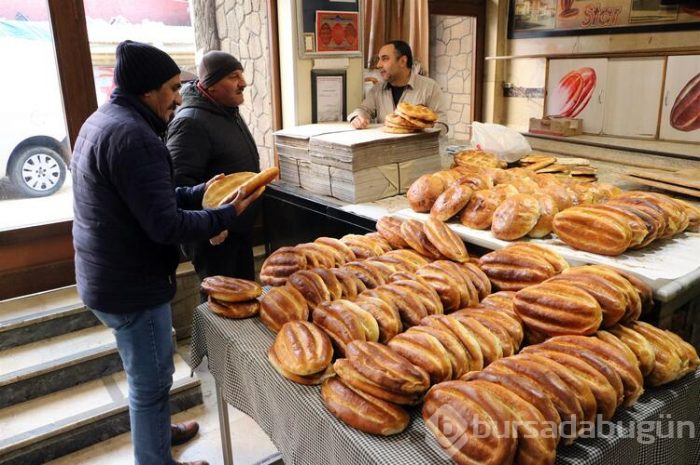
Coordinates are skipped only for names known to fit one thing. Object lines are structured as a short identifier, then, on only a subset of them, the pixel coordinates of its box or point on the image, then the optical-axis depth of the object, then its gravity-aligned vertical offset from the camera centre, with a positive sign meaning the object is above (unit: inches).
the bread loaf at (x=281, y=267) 74.8 -25.1
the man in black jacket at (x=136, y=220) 72.2 -18.5
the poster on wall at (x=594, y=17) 206.2 +27.2
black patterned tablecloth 46.5 -32.7
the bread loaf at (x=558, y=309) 54.6 -23.8
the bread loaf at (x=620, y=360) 50.1 -26.7
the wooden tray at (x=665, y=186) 96.0 -19.8
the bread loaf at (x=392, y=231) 84.1 -23.1
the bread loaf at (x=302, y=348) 54.9 -27.7
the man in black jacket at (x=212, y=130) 107.7 -8.3
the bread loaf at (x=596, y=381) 47.8 -27.0
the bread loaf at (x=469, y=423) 41.5 -27.6
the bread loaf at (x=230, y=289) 71.0 -26.8
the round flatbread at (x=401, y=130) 110.4 -9.2
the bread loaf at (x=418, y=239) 77.3 -22.7
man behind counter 152.3 -0.4
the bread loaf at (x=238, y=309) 70.9 -29.2
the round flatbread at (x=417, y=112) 108.7 -5.4
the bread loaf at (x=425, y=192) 91.3 -18.4
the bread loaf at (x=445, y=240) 74.8 -22.2
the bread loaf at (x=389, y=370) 48.4 -26.2
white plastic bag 118.9 -13.2
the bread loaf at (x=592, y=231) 67.8 -19.5
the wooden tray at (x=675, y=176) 97.9 -18.7
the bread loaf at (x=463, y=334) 52.9 -25.6
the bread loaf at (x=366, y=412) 47.6 -29.6
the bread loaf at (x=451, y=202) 85.0 -18.9
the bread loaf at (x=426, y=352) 50.3 -25.9
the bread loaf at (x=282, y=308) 64.6 -26.8
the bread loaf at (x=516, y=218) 76.0 -19.3
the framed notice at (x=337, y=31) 133.2 +14.1
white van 135.1 -5.0
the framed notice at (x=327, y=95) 136.8 -2.1
